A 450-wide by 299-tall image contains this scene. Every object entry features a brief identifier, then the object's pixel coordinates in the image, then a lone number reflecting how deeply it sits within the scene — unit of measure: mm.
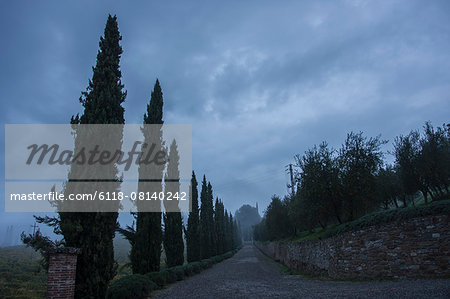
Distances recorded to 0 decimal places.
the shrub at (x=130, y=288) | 9805
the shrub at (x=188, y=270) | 18997
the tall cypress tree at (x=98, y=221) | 8412
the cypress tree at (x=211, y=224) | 34906
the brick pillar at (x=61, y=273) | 6555
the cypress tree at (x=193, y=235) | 26719
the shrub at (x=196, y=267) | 21053
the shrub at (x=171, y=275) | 16031
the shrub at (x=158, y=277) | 13992
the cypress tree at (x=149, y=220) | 14930
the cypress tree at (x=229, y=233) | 51625
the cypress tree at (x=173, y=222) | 19922
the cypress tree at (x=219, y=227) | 40497
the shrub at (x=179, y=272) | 17019
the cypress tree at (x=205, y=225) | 31312
